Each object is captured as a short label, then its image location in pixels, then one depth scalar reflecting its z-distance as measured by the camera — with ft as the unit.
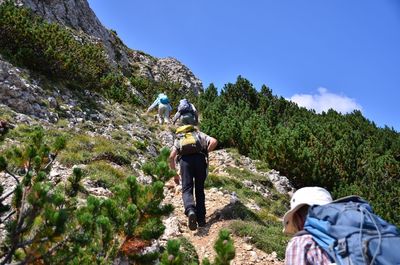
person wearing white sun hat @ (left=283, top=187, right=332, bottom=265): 9.24
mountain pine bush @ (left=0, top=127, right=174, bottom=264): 12.78
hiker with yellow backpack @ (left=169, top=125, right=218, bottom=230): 24.63
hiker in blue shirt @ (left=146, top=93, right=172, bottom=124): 62.23
